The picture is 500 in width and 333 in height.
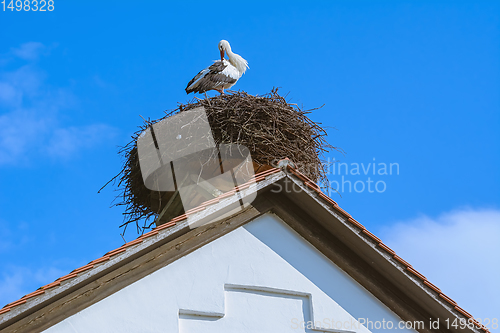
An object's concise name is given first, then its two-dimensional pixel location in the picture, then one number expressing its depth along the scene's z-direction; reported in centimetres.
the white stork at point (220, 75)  2086
